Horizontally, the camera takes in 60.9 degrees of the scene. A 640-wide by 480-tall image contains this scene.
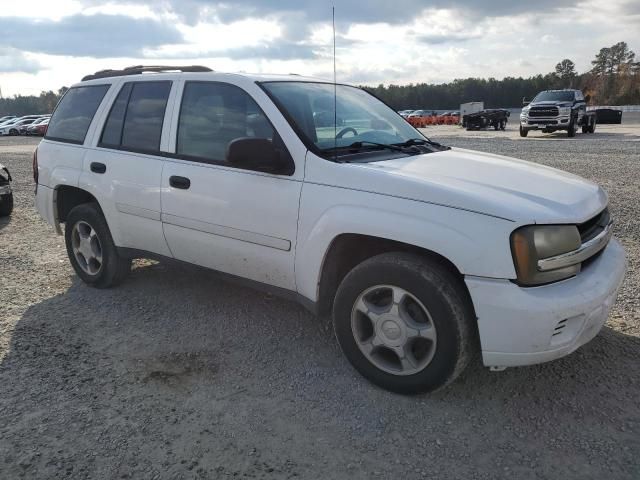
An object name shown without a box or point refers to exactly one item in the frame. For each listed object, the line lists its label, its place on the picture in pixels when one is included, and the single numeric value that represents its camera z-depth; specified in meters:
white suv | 2.65
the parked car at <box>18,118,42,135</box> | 40.44
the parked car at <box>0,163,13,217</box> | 7.95
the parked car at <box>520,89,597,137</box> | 22.34
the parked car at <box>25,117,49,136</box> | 38.51
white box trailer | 46.63
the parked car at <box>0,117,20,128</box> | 42.68
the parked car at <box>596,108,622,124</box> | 34.66
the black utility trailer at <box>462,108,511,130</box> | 33.78
